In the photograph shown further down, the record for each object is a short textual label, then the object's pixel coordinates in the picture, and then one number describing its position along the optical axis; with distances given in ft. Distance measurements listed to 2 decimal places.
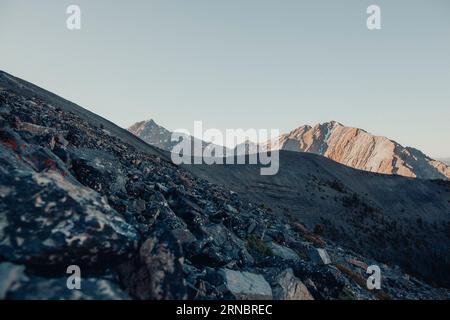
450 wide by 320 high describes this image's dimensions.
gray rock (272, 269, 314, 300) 27.32
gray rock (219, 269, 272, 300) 26.13
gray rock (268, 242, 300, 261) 43.02
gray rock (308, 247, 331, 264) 48.23
